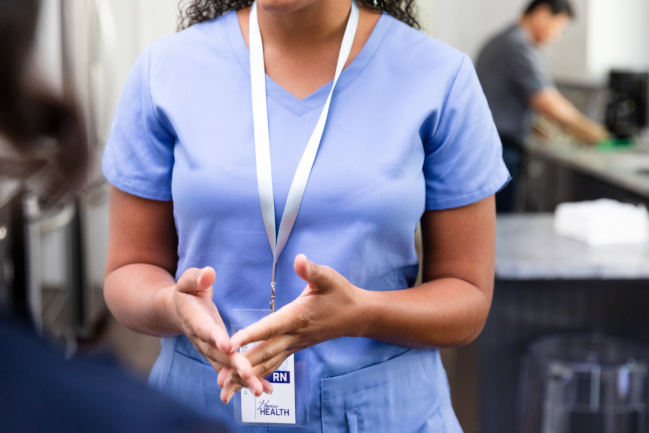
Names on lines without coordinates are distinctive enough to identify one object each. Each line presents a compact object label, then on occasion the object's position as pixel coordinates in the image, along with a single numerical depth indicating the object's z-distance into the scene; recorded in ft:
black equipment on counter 13.82
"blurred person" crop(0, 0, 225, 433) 1.29
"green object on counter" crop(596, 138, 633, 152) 12.82
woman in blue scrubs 2.83
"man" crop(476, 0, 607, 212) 12.51
